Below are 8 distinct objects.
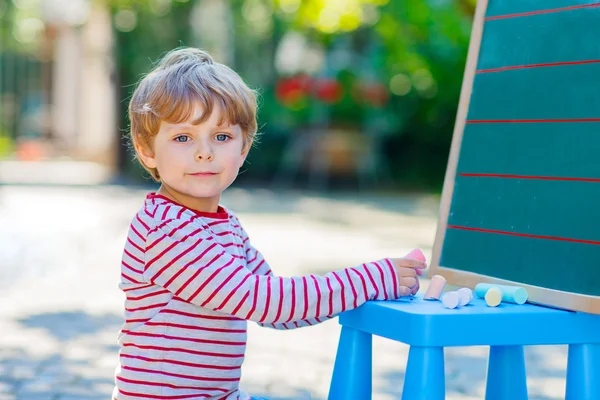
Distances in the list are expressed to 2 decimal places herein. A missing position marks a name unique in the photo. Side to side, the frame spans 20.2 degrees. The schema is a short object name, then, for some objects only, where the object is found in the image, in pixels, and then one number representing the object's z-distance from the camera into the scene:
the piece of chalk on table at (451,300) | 3.70
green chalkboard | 4.10
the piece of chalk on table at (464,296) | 3.77
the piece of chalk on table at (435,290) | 3.93
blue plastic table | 3.52
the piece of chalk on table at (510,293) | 3.97
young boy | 3.81
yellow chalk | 3.83
